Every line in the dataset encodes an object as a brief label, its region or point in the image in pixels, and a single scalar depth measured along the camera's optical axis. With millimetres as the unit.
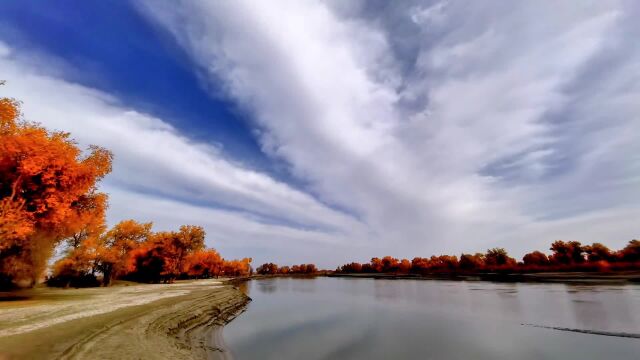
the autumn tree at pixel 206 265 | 141212
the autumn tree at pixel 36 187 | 28531
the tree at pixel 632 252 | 119625
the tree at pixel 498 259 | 183038
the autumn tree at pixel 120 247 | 66500
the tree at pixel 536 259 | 161000
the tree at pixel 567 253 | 145750
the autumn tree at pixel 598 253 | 132125
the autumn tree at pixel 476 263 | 192562
